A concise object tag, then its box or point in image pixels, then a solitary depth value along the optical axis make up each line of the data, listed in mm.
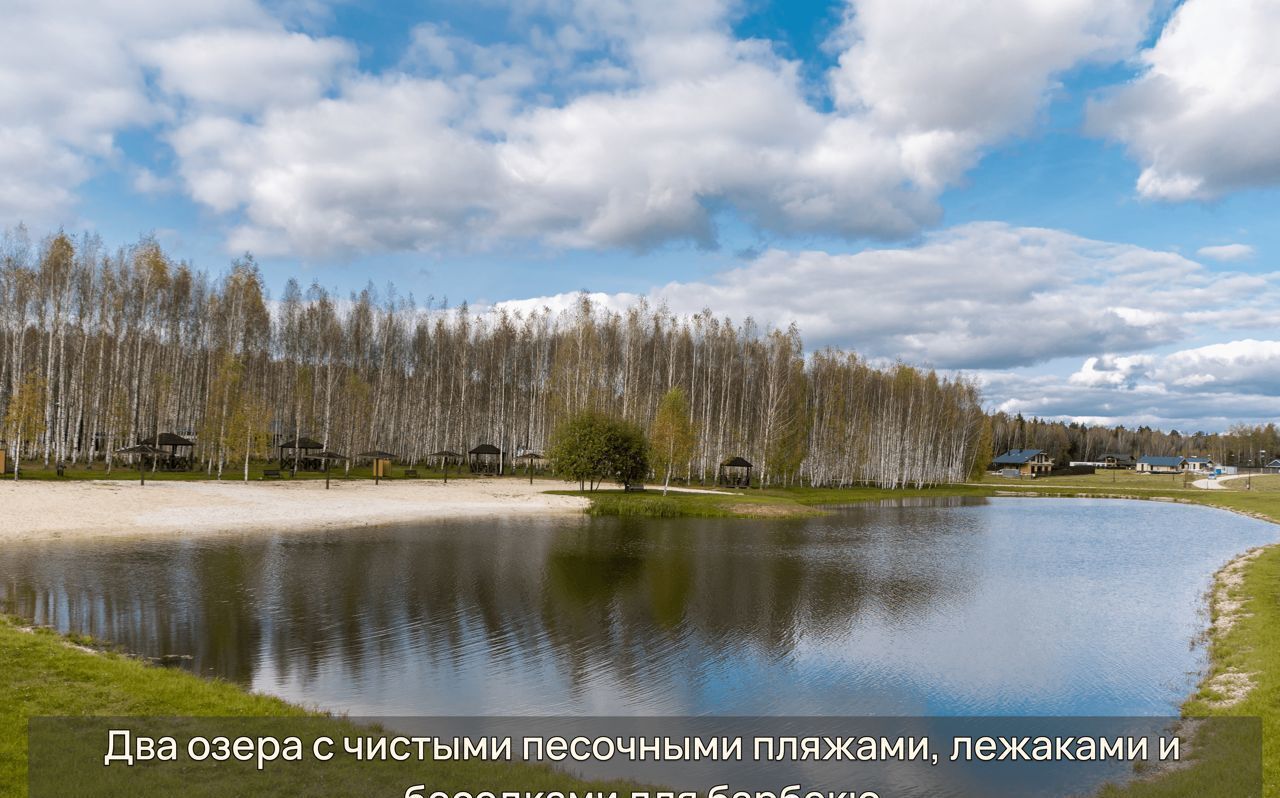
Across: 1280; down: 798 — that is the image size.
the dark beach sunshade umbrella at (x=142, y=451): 50234
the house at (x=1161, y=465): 177625
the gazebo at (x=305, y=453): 67812
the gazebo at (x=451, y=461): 76938
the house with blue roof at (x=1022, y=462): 164250
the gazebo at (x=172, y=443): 56584
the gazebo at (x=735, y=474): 76100
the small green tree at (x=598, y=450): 60938
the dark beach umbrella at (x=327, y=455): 61469
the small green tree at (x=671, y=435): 66000
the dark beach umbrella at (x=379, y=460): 65562
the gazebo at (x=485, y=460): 76631
